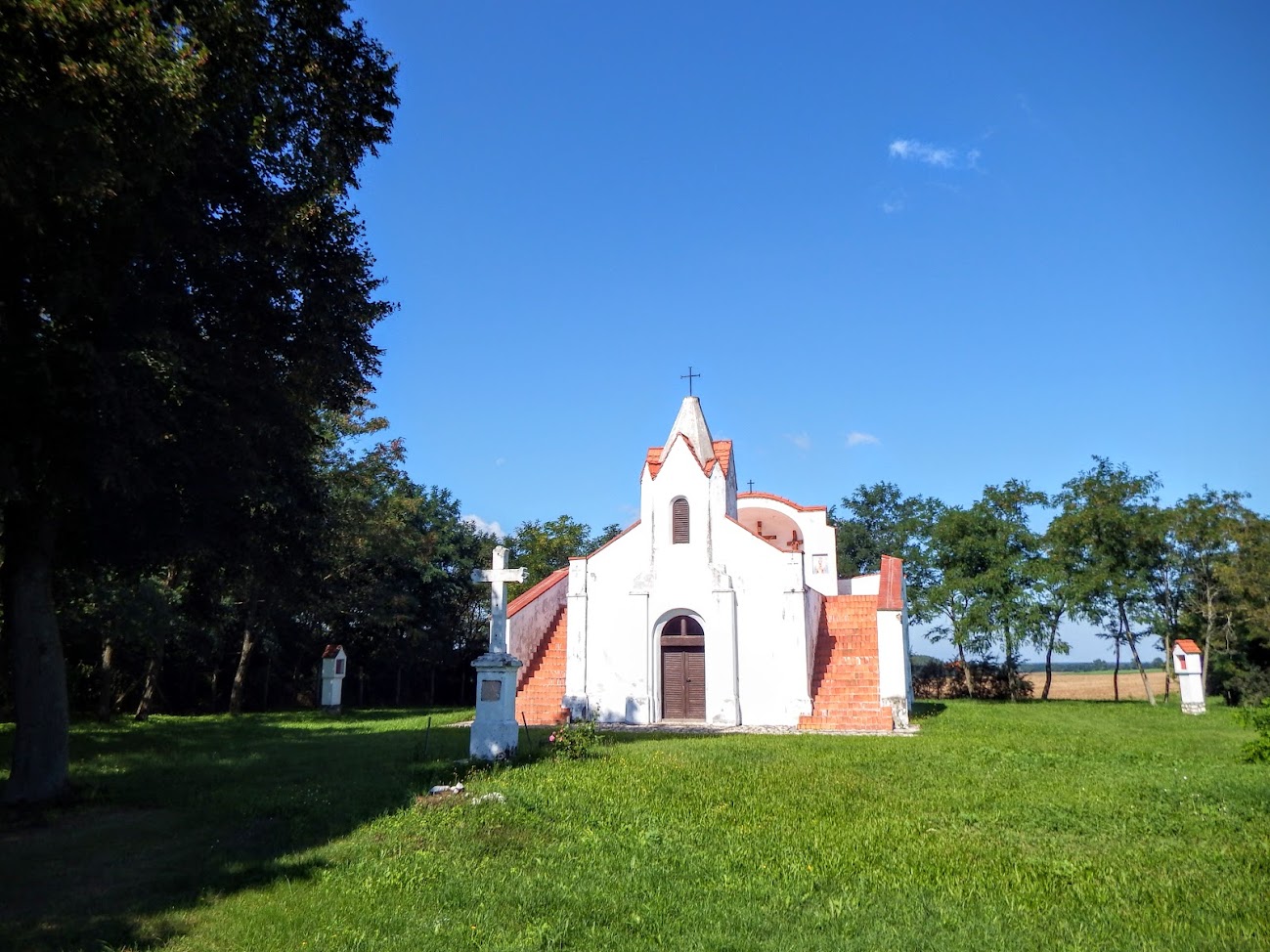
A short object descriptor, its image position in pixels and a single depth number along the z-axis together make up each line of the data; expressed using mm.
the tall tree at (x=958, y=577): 33031
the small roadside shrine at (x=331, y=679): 28000
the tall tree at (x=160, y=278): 8133
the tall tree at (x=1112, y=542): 31547
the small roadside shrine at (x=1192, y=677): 25297
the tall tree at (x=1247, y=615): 27297
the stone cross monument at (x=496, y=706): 13008
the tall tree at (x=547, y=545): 39281
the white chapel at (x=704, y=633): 20094
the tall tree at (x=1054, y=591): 31781
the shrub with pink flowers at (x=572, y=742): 12914
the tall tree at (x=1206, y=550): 30453
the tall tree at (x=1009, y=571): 32344
